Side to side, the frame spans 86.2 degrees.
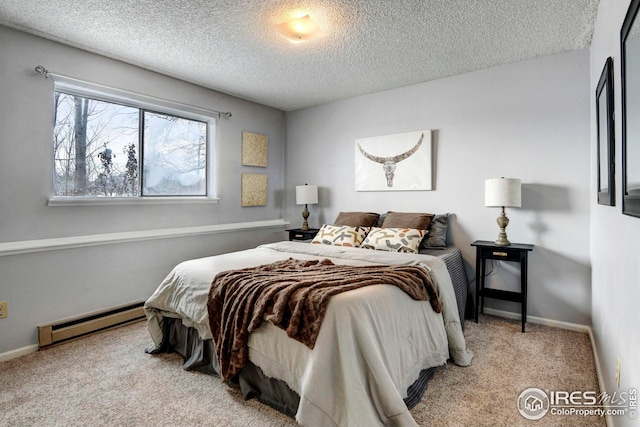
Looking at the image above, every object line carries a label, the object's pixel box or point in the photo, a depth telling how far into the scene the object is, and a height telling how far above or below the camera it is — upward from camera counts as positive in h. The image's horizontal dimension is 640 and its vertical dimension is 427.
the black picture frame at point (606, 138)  1.69 +0.42
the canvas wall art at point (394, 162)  3.71 +0.58
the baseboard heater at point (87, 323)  2.63 -0.93
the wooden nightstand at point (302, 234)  4.29 -0.27
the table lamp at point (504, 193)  2.94 +0.17
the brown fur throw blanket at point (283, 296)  1.65 -0.45
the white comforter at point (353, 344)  1.49 -0.69
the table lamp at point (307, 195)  4.39 +0.23
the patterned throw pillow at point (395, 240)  3.14 -0.25
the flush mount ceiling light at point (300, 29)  2.43 +1.35
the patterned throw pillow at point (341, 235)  3.50 -0.24
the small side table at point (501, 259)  2.88 -0.43
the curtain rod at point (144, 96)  2.66 +1.13
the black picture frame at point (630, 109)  1.11 +0.37
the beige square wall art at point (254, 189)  4.37 +0.30
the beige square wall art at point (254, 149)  4.34 +0.83
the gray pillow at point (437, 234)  3.35 -0.21
